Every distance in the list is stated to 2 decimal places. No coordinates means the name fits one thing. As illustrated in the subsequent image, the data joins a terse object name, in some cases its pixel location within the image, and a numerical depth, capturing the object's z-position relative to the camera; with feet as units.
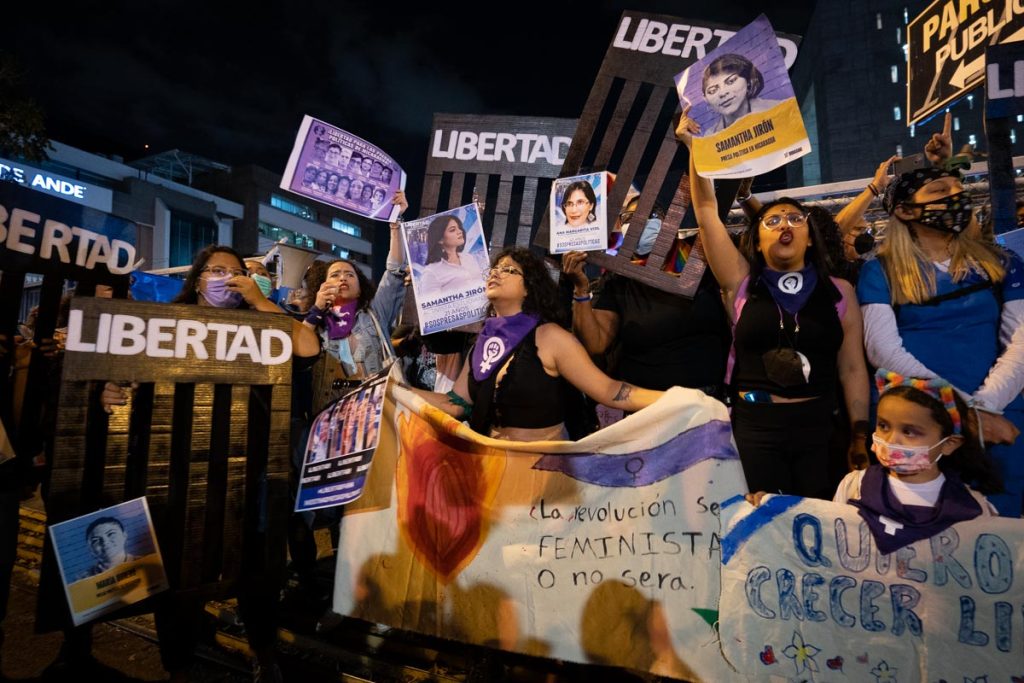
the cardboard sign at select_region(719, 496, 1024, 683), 5.87
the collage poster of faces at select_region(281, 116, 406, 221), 13.35
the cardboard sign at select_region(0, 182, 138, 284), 8.83
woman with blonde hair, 7.41
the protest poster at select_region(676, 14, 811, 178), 7.72
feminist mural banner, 6.89
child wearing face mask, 6.23
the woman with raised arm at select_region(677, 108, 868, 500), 7.53
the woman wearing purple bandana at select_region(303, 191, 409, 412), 10.68
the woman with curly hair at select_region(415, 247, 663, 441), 8.77
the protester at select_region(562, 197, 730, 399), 9.02
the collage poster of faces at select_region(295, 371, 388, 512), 7.76
